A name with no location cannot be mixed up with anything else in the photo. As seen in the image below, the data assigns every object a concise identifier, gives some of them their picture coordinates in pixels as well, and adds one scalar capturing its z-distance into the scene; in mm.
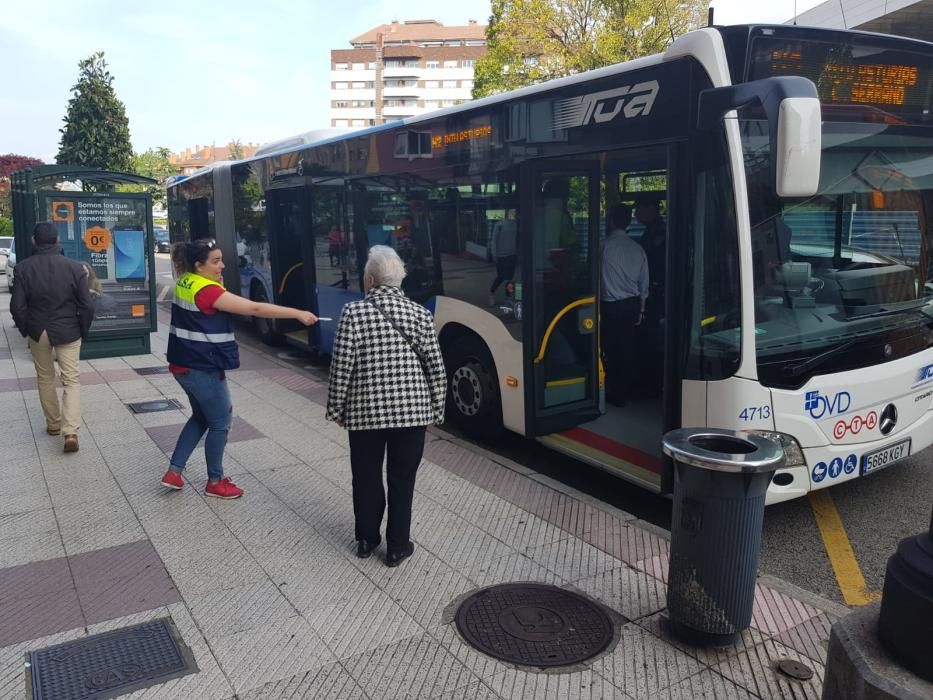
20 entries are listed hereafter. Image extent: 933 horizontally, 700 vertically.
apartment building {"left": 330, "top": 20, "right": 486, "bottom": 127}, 89938
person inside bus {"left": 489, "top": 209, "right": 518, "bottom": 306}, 6055
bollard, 2588
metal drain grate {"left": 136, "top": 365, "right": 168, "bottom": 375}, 9844
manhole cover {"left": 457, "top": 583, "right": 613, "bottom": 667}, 3502
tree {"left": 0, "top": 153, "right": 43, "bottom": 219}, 45606
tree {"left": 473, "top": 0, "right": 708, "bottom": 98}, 18500
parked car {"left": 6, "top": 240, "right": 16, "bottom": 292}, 20333
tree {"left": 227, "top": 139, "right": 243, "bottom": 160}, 114500
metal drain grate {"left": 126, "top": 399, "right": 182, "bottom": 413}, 7840
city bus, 4371
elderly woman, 3998
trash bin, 3270
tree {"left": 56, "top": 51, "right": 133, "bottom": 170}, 26250
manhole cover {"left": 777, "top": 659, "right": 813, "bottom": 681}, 3309
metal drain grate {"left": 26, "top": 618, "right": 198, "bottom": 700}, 3180
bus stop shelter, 10289
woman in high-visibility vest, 4824
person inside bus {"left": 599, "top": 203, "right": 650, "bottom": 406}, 6617
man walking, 6309
